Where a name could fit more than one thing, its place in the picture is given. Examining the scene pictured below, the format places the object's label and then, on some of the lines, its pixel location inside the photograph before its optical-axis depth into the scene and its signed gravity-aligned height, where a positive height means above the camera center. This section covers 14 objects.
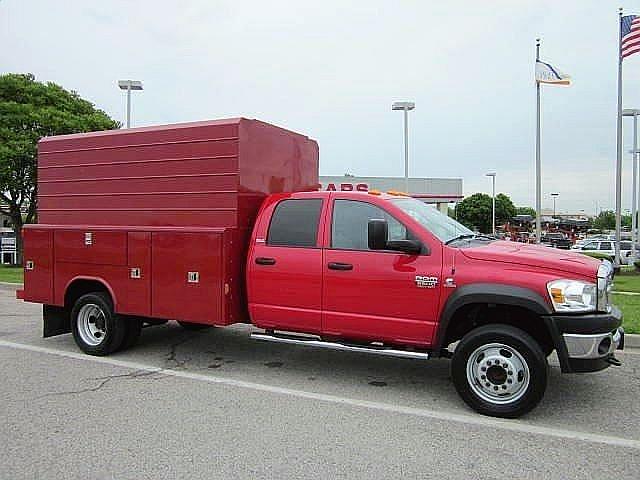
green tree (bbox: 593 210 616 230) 99.75 +0.82
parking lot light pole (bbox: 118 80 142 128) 20.00 +4.80
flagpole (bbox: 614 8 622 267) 22.72 +2.65
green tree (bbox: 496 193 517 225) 70.04 +1.77
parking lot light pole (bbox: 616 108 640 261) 28.03 +3.31
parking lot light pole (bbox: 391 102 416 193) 24.88 +5.02
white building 49.09 +3.59
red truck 4.98 -0.40
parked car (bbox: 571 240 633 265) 31.08 -1.32
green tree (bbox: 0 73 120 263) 21.84 +3.97
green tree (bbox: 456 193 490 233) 69.34 +1.53
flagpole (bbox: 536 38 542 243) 25.77 +2.78
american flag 19.36 +6.38
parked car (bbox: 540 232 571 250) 43.42 -1.24
